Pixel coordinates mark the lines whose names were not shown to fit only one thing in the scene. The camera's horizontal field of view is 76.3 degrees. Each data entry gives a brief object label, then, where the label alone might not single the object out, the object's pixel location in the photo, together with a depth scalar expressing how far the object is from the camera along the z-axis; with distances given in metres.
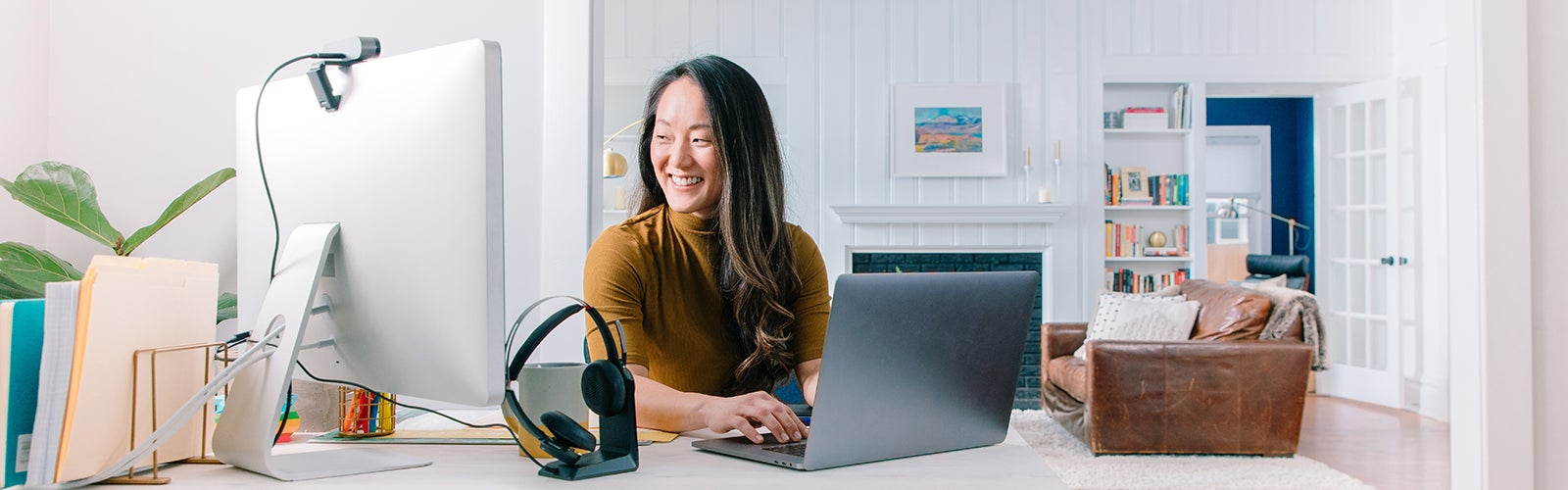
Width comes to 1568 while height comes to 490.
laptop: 1.03
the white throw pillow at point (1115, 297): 5.13
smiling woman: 1.66
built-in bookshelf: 6.12
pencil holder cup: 1.27
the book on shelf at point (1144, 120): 6.12
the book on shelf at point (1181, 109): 6.10
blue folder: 0.94
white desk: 1.00
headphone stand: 1.02
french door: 5.77
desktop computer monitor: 0.94
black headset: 1.01
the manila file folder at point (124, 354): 0.94
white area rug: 3.65
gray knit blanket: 4.22
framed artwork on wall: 6.12
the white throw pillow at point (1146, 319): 4.74
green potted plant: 1.86
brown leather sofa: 4.06
